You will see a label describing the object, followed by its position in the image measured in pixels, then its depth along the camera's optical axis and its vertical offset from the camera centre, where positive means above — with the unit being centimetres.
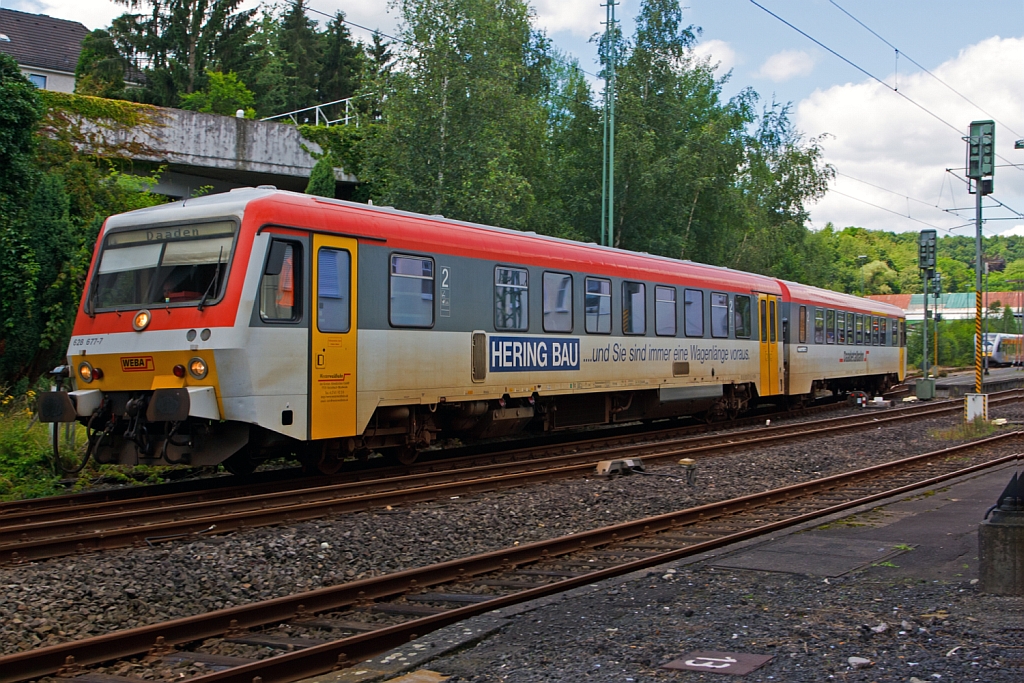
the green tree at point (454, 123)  2989 +745
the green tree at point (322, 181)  3128 +575
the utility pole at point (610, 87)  2694 +778
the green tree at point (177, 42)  4534 +1484
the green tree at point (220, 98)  4103 +1103
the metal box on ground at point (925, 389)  3005 -69
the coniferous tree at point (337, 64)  5741 +1736
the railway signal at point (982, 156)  1986 +419
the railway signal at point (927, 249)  3241 +380
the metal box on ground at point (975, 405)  2077 -82
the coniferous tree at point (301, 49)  5694 +1822
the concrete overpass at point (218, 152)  2823 +628
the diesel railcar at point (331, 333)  1054 +39
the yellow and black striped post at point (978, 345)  2108 +48
